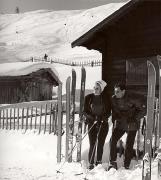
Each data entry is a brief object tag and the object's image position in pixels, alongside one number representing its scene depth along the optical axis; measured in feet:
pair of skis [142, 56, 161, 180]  20.89
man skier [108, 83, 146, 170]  24.27
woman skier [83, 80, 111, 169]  25.04
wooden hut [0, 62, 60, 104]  79.80
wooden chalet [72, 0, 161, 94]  34.88
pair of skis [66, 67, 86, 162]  28.02
